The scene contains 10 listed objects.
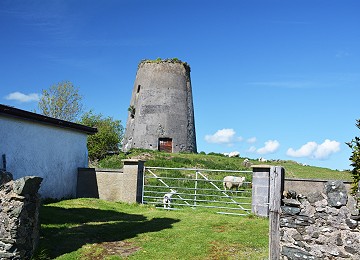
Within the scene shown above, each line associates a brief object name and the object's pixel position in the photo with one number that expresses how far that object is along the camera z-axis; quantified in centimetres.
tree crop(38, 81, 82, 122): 3941
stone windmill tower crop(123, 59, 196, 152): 3681
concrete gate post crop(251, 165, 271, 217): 1402
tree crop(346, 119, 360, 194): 696
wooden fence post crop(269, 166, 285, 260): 792
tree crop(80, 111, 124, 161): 3353
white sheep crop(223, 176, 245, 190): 2179
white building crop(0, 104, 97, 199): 1497
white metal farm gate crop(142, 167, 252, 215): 1627
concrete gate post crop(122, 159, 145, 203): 1700
